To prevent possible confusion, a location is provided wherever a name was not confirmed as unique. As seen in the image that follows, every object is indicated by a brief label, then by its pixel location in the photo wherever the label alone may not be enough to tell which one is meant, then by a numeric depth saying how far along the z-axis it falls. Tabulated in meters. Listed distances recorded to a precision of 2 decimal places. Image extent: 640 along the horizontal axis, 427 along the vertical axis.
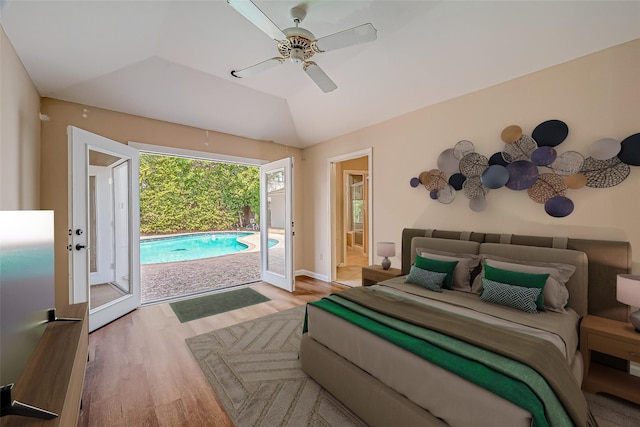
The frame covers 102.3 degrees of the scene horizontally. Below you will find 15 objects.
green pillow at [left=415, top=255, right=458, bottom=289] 2.62
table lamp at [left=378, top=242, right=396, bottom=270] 3.52
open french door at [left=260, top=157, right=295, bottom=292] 4.40
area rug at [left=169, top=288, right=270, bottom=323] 3.47
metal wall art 2.22
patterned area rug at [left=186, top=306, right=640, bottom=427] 1.73
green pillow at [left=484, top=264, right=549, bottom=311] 2.08
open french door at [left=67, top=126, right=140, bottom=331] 2.67
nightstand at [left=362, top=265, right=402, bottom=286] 3.36
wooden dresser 0.96
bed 1.21
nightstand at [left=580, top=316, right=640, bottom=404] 1.77
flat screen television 0.98
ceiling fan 1.69
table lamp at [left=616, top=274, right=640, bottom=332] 1.78
